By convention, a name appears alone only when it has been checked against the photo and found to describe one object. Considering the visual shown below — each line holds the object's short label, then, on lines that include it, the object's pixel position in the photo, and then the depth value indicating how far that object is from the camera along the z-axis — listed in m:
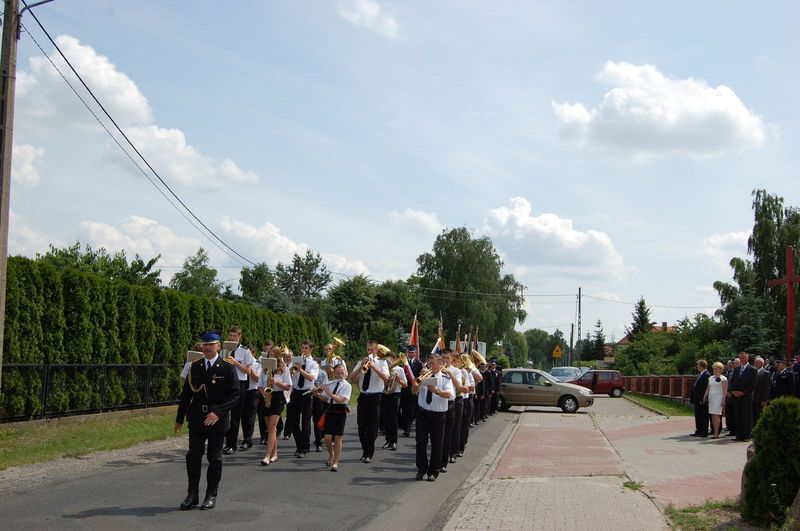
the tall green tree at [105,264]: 52.14
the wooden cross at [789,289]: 20.69
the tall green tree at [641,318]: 85.31
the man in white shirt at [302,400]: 13.01
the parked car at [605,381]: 42.06
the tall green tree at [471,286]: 66.38
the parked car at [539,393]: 27.41
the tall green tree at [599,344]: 95.88
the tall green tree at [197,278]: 88.94
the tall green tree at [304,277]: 90.12
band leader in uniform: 8.25
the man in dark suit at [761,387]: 17.36
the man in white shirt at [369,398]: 12.55
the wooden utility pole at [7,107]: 12.02
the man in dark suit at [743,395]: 17.05
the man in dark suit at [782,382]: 16.58
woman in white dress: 17.61
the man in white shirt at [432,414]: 10.89
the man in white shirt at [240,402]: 12.76
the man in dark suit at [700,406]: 18.31
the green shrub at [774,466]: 7.54
